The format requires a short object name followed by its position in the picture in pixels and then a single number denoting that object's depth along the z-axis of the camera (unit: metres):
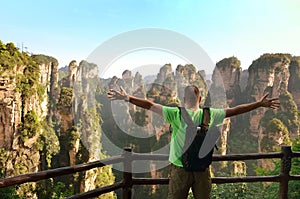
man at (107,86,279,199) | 2.14
